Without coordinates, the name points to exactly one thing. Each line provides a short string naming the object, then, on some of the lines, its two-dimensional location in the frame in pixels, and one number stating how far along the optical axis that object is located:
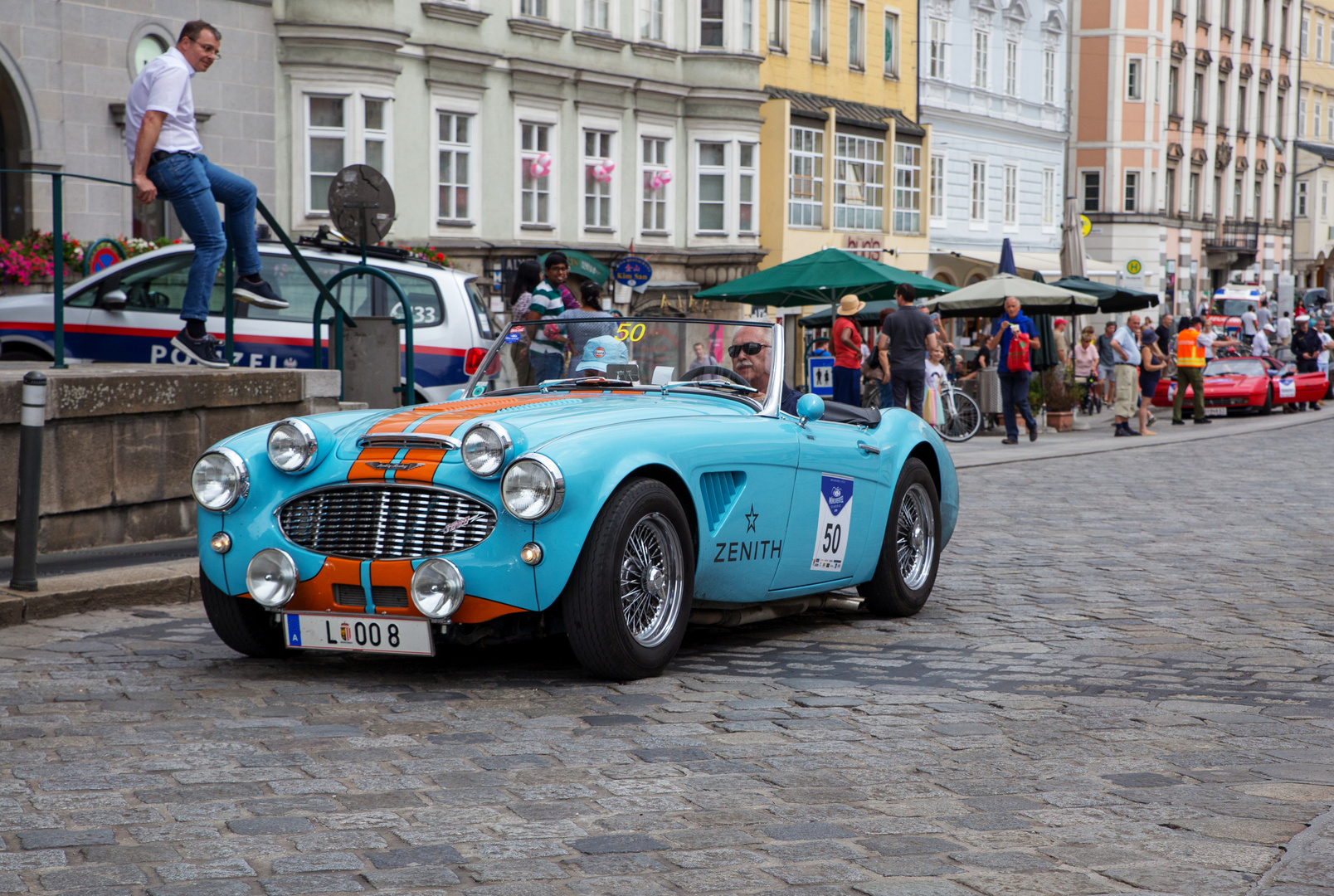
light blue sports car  5.98
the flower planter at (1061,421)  25.89
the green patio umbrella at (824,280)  22.66
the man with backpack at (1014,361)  21.95
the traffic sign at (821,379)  21.35
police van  12.41
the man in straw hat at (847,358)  20.05
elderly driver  7.57
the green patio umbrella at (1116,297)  29.53
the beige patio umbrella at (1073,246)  34.31
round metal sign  13.06
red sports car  30.47
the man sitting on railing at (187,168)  9.55
